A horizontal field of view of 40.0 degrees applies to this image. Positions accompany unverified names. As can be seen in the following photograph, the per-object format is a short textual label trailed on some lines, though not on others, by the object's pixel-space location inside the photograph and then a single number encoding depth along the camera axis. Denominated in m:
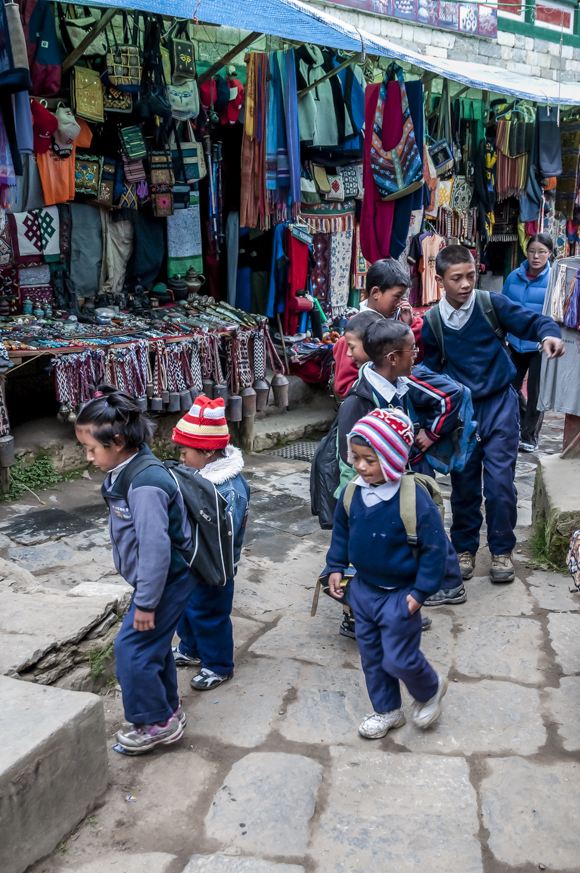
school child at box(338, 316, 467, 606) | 3.14
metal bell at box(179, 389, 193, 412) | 6.22
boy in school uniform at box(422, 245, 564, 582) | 3.88
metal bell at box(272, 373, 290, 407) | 7.05
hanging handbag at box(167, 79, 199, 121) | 6.36
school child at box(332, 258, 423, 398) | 3.52
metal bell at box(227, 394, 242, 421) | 6.59
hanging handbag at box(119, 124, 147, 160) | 6.39
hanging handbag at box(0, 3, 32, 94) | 4.56
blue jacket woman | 6.59
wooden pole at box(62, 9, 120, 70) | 5.46
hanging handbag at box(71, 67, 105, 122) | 5.98
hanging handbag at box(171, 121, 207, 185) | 6.69
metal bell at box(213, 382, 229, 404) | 6.50
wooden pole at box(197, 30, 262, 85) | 6.32
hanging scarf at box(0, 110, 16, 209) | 5.13
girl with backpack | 2.51
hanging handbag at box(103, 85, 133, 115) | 6.19
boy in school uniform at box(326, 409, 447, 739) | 2.60
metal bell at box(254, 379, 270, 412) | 6.82
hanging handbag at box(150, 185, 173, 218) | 6.71
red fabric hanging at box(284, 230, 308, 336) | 7.62
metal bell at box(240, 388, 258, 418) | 6.73
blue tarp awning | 4.80
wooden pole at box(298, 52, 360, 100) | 6.59
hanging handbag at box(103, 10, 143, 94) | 6.06
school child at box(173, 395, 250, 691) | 2.96
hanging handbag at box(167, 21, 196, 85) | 6.29
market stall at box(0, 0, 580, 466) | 5.76
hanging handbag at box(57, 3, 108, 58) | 5.85
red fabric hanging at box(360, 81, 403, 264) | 6.68
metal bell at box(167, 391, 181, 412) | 6.18
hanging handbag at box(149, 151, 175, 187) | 6.59
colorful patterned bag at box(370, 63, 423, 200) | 6.73
